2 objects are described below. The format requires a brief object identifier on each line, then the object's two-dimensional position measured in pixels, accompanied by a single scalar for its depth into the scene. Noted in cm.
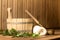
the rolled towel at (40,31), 118
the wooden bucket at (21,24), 124
